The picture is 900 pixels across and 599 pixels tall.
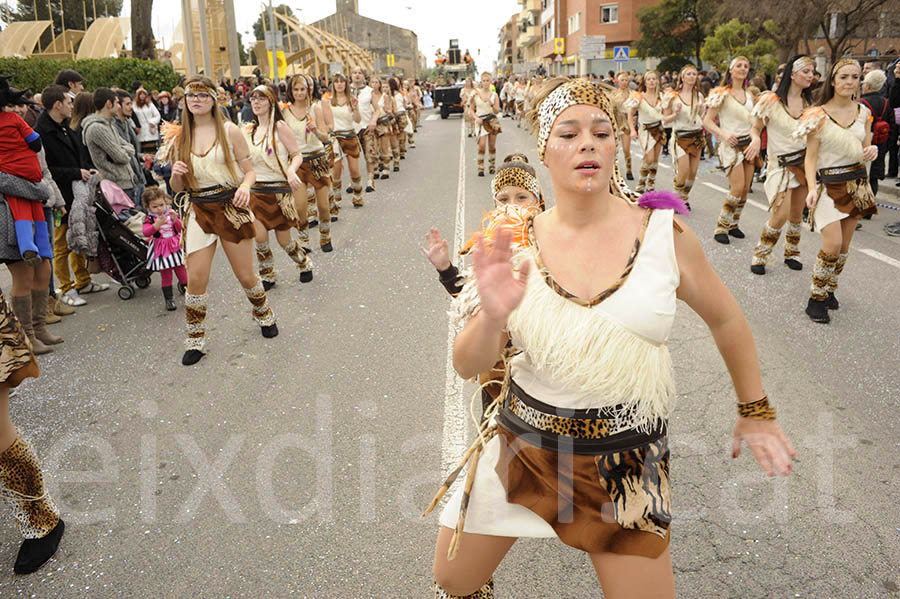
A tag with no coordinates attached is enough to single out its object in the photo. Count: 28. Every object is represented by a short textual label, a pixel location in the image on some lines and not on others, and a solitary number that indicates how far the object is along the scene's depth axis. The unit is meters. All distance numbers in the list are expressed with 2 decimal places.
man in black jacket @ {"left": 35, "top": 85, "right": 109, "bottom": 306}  6.92
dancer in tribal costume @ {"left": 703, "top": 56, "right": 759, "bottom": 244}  8.37
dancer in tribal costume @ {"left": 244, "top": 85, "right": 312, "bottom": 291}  7.07
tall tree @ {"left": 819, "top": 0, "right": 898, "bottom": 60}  23.71
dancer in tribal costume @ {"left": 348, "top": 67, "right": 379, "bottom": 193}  13.39
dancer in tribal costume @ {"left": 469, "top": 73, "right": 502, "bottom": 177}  15.09
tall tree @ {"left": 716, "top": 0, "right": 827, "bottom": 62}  24.98
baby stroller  7.39
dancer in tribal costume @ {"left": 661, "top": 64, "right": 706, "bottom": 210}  9.88
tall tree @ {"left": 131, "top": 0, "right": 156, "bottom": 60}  23.95
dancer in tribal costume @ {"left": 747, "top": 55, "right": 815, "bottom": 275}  6.66
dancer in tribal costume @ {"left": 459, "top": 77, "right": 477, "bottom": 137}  15.74
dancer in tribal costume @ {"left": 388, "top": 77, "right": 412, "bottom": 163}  18.70
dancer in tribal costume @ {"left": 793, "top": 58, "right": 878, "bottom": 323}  5.59
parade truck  40.28
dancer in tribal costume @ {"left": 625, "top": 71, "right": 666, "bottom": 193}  11.46
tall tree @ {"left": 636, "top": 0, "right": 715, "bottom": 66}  45.72
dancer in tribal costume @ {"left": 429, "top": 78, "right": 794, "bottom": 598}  1.92
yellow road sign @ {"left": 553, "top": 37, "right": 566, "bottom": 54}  57.72
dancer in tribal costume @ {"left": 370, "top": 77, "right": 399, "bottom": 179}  15.41
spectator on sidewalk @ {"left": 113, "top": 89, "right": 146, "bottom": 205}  9.53
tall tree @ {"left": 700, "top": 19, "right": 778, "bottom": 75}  25.36
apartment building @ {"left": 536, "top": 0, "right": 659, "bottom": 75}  58.31
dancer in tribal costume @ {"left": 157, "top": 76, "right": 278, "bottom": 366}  5.52
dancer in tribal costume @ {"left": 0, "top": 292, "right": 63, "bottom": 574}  3.12
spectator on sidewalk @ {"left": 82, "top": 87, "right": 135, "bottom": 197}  7.64
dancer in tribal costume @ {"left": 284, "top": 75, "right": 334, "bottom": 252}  9.27
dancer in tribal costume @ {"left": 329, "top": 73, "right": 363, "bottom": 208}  12.13
